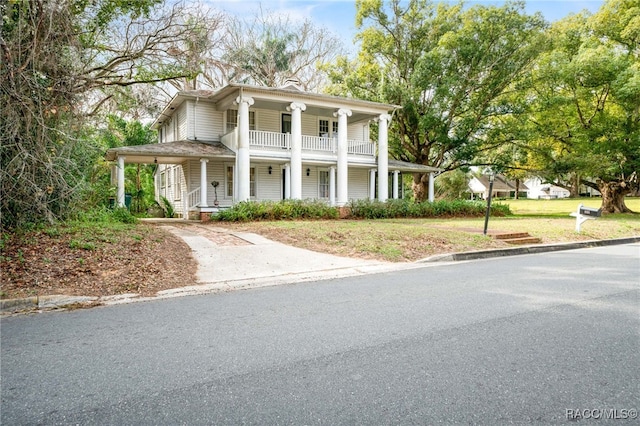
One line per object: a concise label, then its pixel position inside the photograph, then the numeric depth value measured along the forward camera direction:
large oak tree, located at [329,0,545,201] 24.22
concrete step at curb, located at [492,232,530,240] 12.26
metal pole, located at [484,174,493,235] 11.76
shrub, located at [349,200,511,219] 21.05
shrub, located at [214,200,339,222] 17.44
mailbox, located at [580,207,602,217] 13.85
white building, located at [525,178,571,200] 77.88
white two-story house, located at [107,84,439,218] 19.23
